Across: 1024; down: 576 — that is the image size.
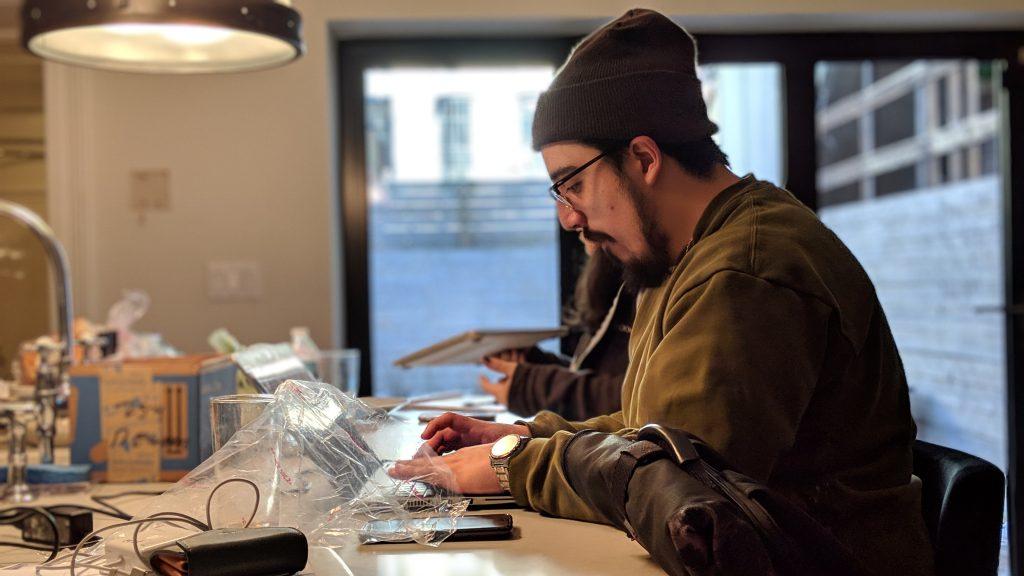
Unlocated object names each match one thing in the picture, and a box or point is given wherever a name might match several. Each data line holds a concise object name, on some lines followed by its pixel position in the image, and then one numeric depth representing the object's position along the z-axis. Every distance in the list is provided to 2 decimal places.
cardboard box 1.50
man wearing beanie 0.98
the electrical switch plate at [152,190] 3.27
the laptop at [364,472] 1.07
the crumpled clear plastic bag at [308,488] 1.01
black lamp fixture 1.61
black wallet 0.83
